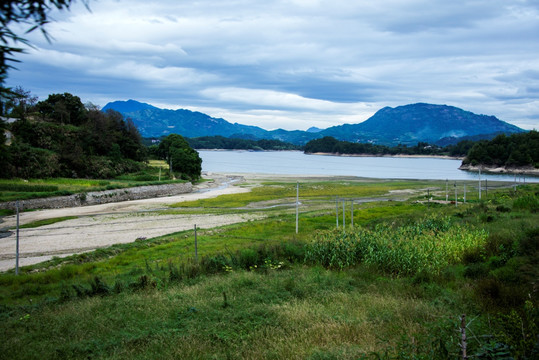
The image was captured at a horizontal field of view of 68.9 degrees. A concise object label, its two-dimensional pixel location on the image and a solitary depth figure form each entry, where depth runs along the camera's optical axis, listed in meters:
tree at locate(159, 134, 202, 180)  86.81
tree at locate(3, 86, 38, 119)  68.24
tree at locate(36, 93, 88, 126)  81.63
